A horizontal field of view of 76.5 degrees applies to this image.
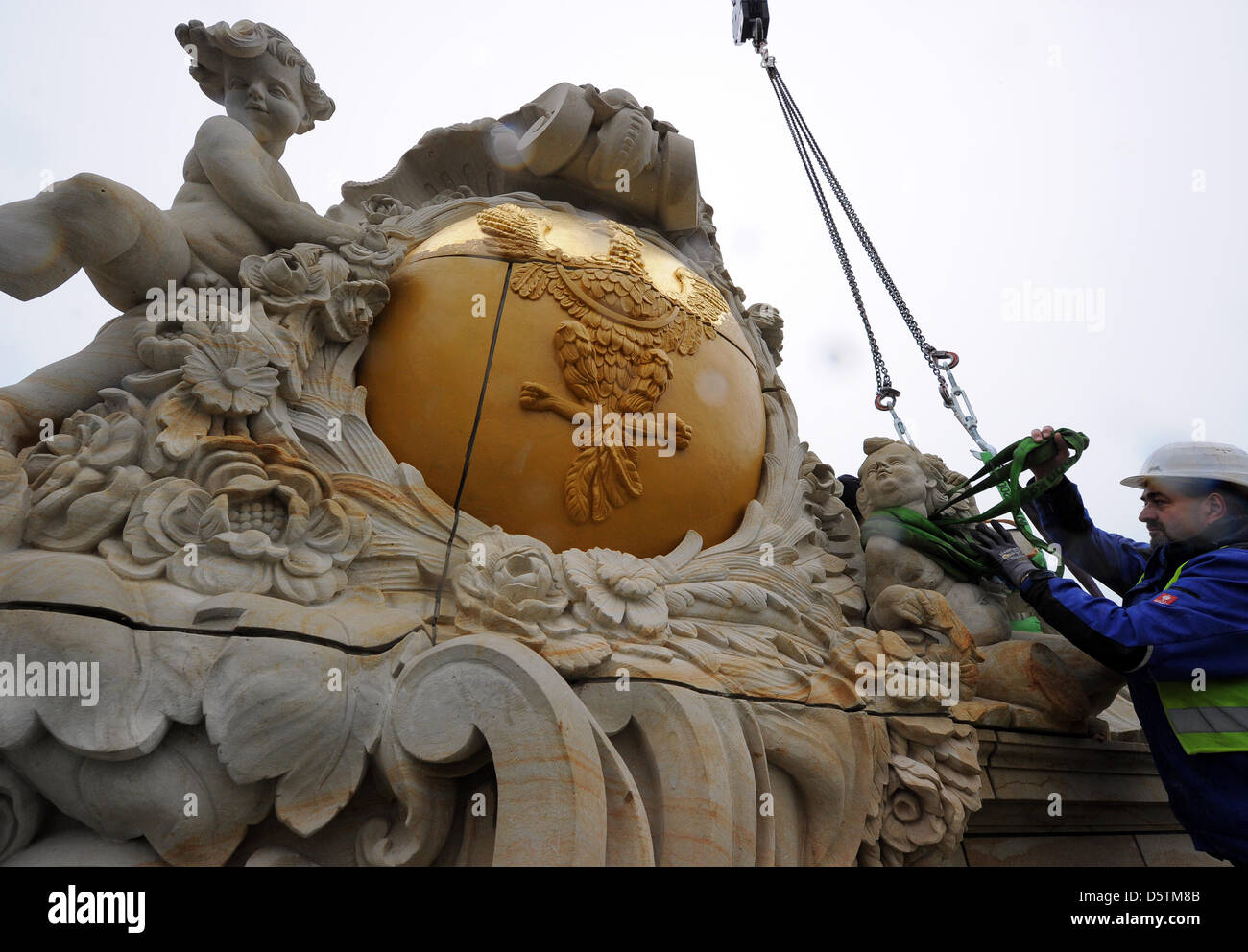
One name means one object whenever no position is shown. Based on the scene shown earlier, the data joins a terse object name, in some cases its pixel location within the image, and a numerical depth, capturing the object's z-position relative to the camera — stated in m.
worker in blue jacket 2.74
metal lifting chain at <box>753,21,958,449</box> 4.74
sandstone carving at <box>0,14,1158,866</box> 1.97
